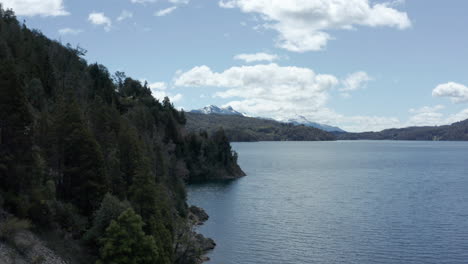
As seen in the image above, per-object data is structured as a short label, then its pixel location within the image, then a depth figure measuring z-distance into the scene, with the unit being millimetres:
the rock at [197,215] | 80725
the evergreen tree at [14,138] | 36938
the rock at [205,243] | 61706
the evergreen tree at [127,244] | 36656
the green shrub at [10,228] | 30594
